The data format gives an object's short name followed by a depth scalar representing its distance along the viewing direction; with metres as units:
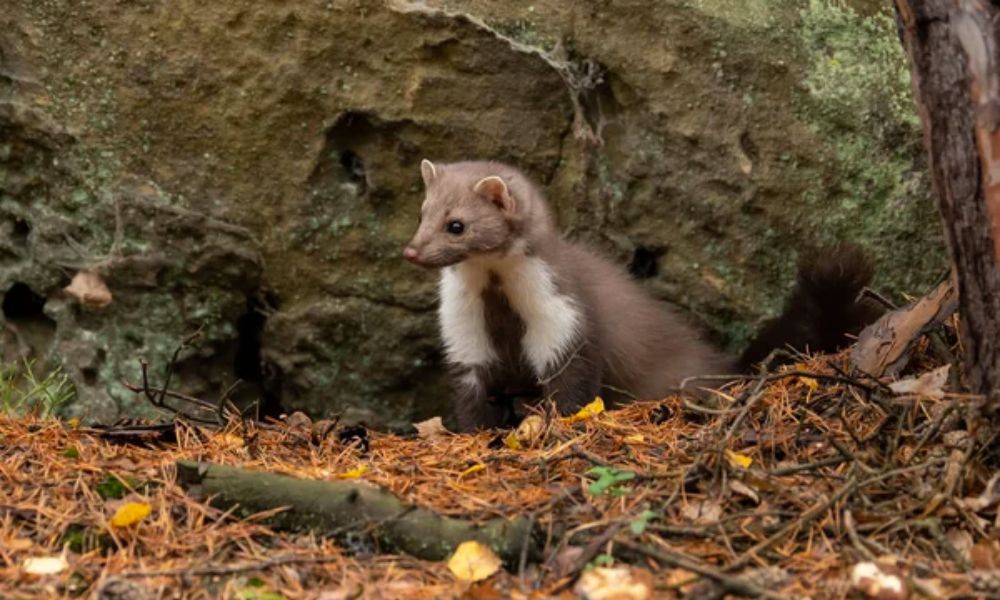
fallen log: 6.79
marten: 10.42
